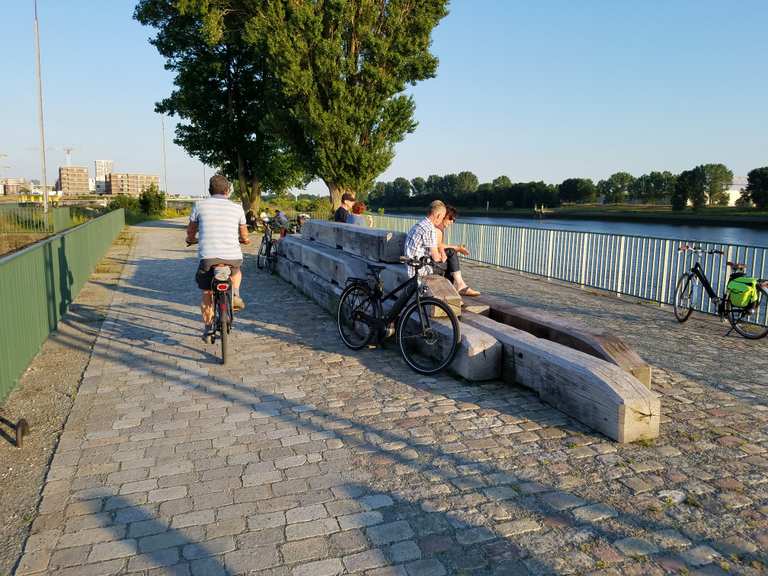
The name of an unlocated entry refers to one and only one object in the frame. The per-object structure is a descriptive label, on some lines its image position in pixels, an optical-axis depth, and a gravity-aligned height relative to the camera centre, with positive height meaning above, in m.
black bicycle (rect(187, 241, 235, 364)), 6.56 -1.02
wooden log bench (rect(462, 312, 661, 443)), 4.41 -1.36
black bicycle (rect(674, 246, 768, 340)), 8.09 -1.22
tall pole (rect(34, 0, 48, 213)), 33.34 +5.45
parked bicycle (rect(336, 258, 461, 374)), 6.16 -1.20
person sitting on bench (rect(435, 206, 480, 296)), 8.38 -0.66
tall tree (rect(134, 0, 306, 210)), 33.12 +6.00
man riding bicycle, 6.76 -0.25
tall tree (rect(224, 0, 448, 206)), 26.92 +6.33
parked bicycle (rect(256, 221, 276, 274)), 15.01 -1.13
